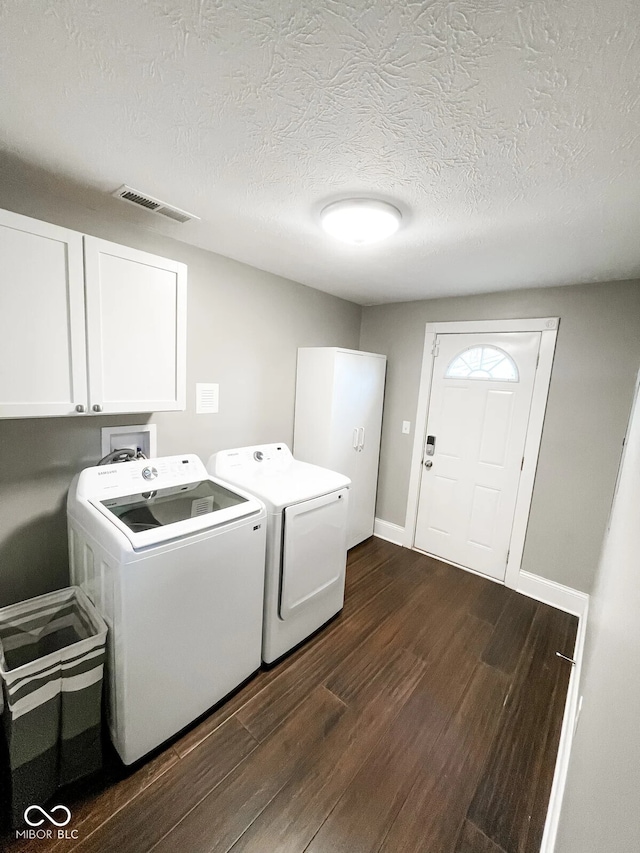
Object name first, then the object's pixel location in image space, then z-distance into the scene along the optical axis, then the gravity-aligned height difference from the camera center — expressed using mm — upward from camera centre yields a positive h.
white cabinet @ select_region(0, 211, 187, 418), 1310 +166
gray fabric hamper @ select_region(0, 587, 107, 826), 1161 -1239
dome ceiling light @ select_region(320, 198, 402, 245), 1484 +732
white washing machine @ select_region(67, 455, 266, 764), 1327 -915
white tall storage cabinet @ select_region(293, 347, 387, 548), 2807 -276
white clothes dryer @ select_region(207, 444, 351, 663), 1879 -926
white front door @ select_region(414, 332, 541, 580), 2746 -463
